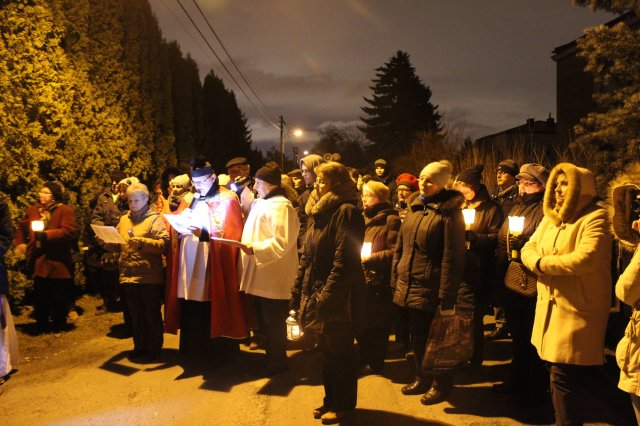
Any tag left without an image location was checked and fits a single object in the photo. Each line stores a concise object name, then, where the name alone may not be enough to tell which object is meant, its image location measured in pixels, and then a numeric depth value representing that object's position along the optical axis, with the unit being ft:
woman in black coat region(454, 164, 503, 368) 17.58
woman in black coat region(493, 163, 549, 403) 16.10
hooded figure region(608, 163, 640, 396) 10.39
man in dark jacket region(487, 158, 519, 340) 21.05
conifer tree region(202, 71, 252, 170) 103.50
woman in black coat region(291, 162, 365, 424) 14.51
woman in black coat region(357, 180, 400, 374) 18.58
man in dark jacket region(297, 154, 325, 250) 24.54
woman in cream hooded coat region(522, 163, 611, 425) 12.02
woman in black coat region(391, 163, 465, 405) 15.30
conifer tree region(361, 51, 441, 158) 172.45
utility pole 140.81
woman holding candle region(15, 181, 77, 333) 25.03
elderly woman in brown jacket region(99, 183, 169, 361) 21.03
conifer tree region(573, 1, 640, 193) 31.17
